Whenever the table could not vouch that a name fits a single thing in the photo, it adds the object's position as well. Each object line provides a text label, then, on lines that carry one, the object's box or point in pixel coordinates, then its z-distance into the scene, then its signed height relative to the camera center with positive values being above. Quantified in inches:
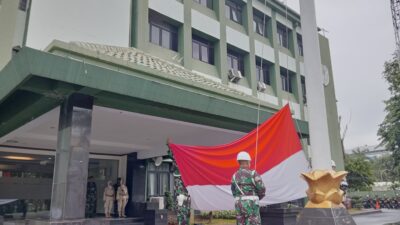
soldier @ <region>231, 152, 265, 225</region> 203.9 +2.6
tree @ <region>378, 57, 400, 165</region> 763.7 +183.4
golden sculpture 176.9 +4.1
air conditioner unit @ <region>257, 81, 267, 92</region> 811.4 +253.5
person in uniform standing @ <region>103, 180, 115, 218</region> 538.3 +0.3
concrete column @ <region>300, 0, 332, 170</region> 192.4 +59.4
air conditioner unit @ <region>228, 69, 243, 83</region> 743.0 +255.7
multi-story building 244.2 +81.1
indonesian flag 241.1 +22.7
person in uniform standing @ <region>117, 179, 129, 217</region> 538.3 +1.4
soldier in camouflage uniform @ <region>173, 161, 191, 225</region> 265.3 -2.1
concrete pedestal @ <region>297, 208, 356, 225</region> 171.0 -10.0
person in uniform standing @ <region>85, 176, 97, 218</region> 597.8 +4.0
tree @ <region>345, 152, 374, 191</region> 1204.5 +68.6
